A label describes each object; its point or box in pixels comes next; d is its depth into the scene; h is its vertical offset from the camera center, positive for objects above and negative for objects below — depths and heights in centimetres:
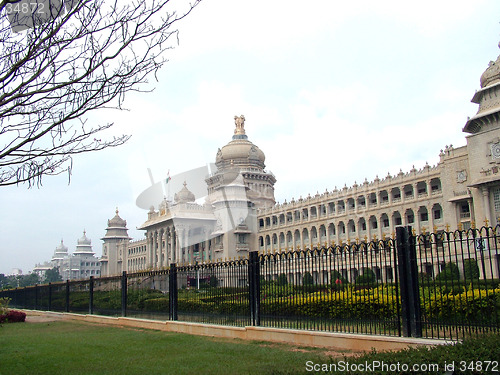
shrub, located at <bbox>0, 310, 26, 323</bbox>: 2122 -175
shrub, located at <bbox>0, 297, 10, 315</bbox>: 1538 -95
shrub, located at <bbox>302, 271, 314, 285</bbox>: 1188 -37
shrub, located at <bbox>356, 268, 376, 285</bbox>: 1075 -40
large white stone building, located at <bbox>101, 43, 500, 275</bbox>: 3481 +613
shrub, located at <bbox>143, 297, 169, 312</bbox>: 1700 -119
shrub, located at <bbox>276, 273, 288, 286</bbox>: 1228 -37
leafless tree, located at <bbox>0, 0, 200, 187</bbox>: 643 +293
